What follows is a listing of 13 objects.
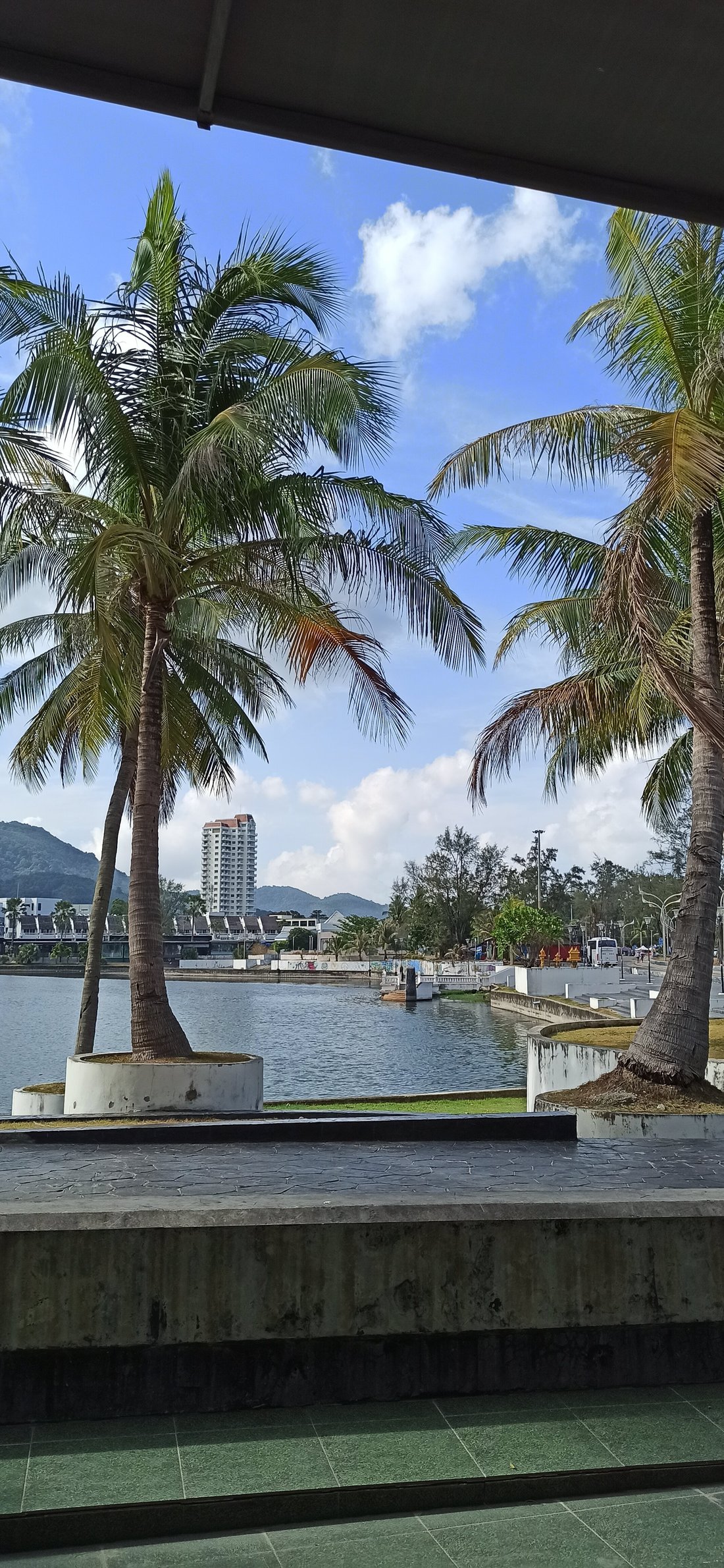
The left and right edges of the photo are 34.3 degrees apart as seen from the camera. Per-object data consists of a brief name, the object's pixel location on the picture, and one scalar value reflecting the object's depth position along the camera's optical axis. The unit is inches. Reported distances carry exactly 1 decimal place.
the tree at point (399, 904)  4195.4
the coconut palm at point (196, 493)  477.1
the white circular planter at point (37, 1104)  562.3
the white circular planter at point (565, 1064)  546.6
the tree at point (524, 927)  2768.2
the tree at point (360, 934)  4355.3
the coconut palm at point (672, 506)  423.8
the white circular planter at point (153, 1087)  454.6
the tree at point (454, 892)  3742.6
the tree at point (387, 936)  4254.4
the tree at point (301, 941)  5457.7
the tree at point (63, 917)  5575.8
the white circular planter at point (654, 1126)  413.1
